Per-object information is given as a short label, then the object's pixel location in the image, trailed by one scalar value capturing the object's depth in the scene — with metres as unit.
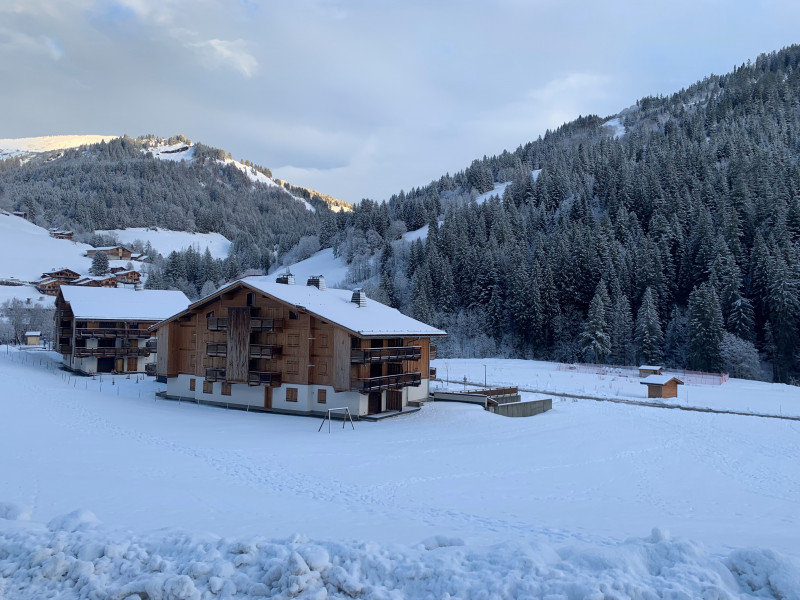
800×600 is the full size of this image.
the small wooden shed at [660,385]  45.28
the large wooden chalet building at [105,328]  54.12
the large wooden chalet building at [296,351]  32.91
